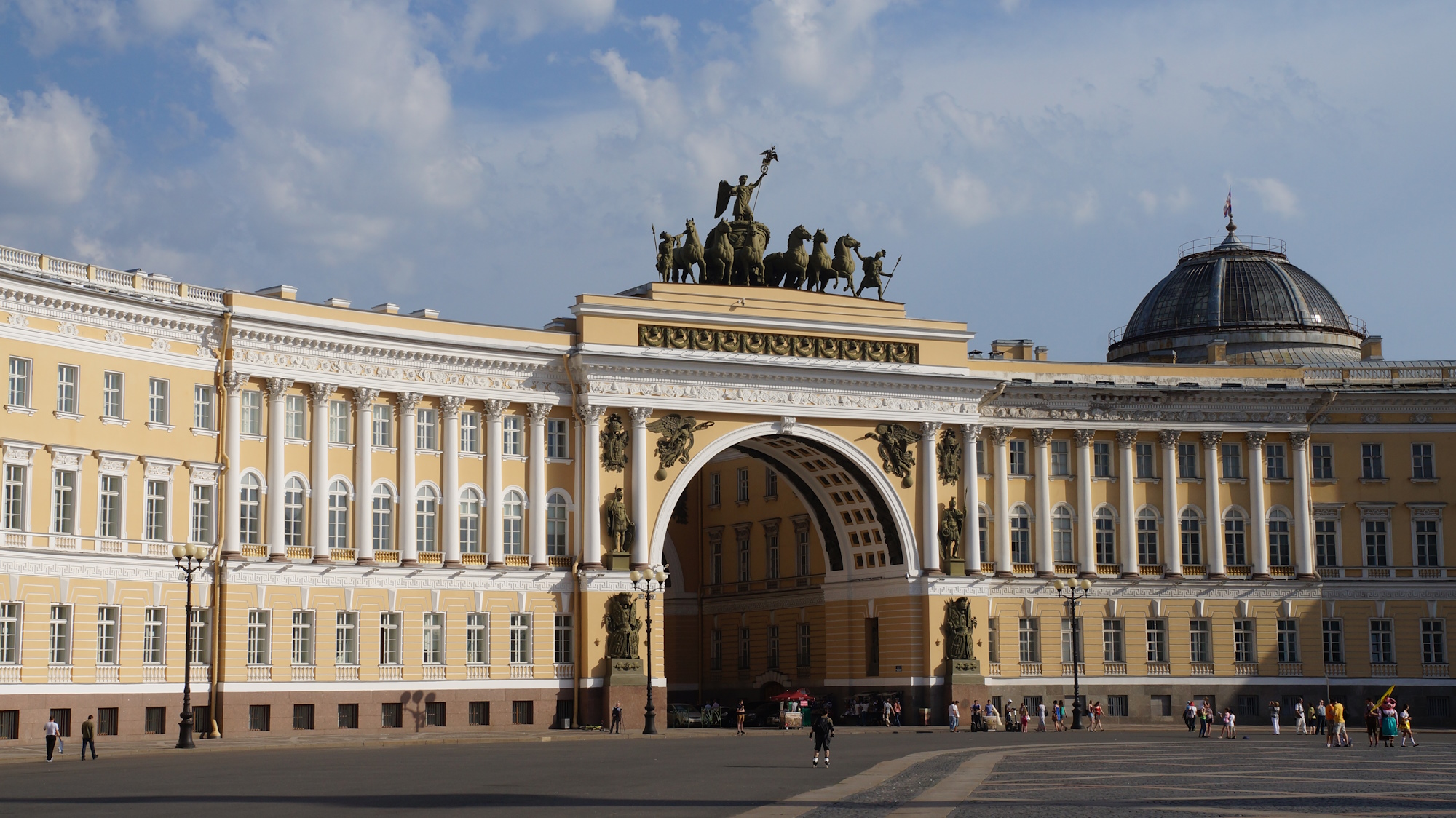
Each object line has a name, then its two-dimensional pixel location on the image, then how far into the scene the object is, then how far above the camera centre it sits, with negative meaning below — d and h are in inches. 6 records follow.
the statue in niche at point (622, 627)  2546.8 -45.6
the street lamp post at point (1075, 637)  2608.3 -74.6
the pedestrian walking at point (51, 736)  1727.4 -124.5
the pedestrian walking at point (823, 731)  1640.0 -126.5
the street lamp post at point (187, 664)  1897.3 -65.1
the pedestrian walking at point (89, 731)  1717.5 -120.3
